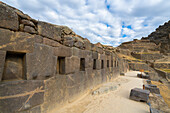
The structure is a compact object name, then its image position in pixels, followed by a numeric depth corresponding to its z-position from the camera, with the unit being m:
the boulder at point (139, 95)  3.28
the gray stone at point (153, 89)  4.61
